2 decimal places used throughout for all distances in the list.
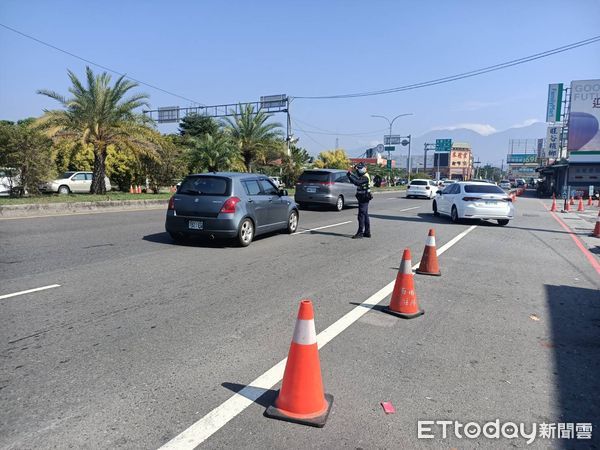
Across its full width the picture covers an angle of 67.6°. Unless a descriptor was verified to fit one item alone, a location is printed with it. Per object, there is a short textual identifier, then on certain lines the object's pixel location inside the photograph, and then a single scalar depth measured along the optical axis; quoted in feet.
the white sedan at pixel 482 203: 48.57
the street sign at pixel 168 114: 189.26
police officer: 36.24
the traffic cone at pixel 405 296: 16.84
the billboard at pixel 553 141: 247.09
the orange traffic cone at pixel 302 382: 9.82
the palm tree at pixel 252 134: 107.24
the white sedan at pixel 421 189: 104.88
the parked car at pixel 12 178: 56.54
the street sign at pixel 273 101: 150.30
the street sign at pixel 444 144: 298.97
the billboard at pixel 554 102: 197.06
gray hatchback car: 29.07
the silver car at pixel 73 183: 82.68
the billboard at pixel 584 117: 149.89
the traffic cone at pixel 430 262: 23.81
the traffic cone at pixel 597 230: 44.39
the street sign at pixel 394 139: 235.81
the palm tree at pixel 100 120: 63.67
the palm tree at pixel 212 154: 94.27
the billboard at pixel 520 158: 437.17
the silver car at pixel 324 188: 61.52
